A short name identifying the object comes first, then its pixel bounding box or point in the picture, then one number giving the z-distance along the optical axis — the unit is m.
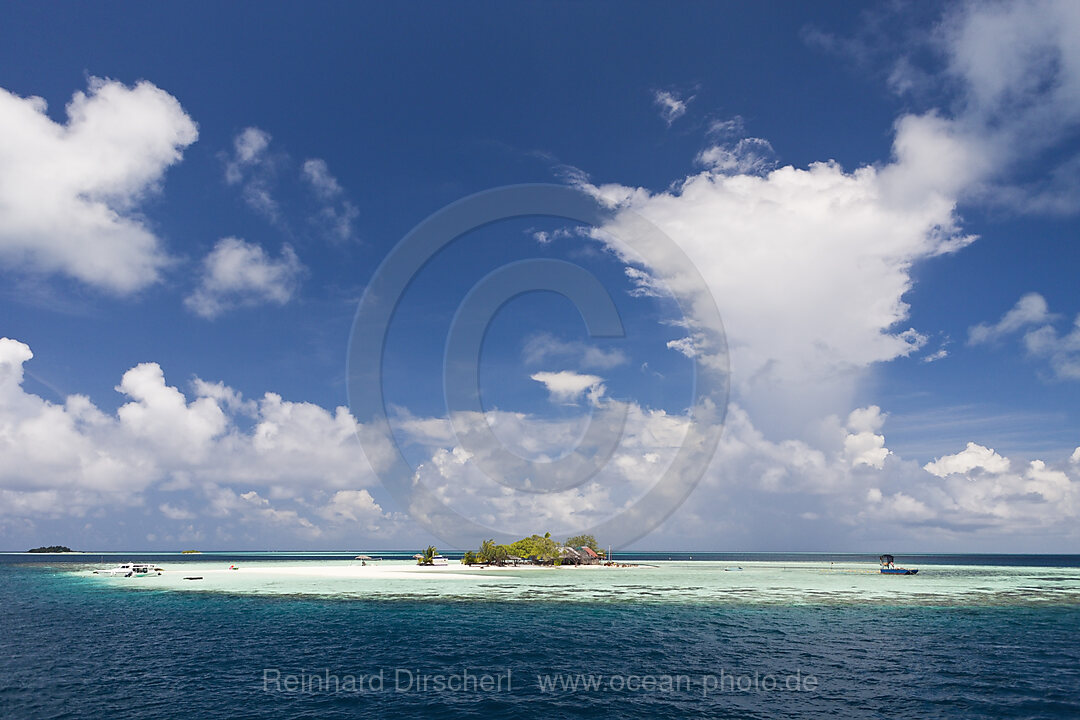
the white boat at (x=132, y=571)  107.53
